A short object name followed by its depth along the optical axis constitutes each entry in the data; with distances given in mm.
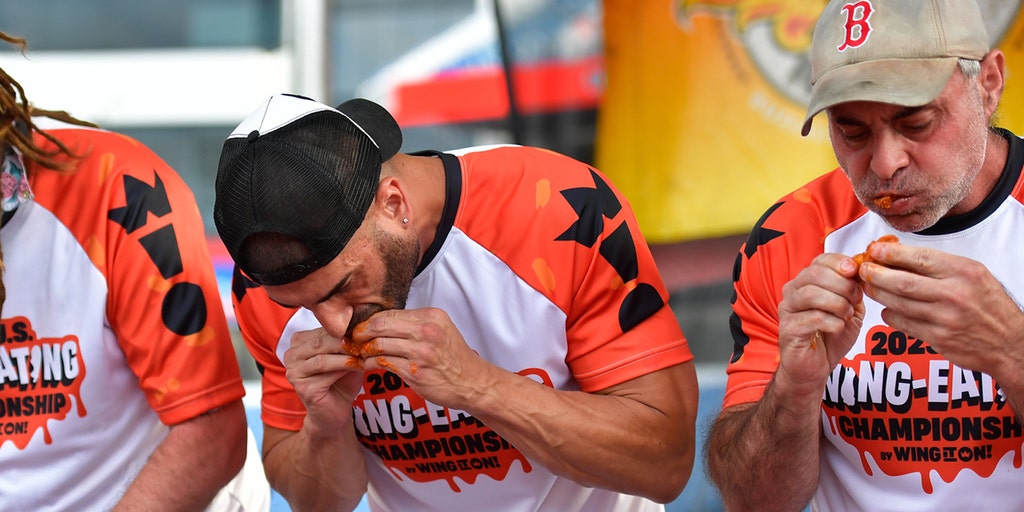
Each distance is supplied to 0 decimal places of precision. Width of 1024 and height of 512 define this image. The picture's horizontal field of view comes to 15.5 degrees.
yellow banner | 5029
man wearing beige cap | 3918
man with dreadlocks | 4235
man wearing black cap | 4023
